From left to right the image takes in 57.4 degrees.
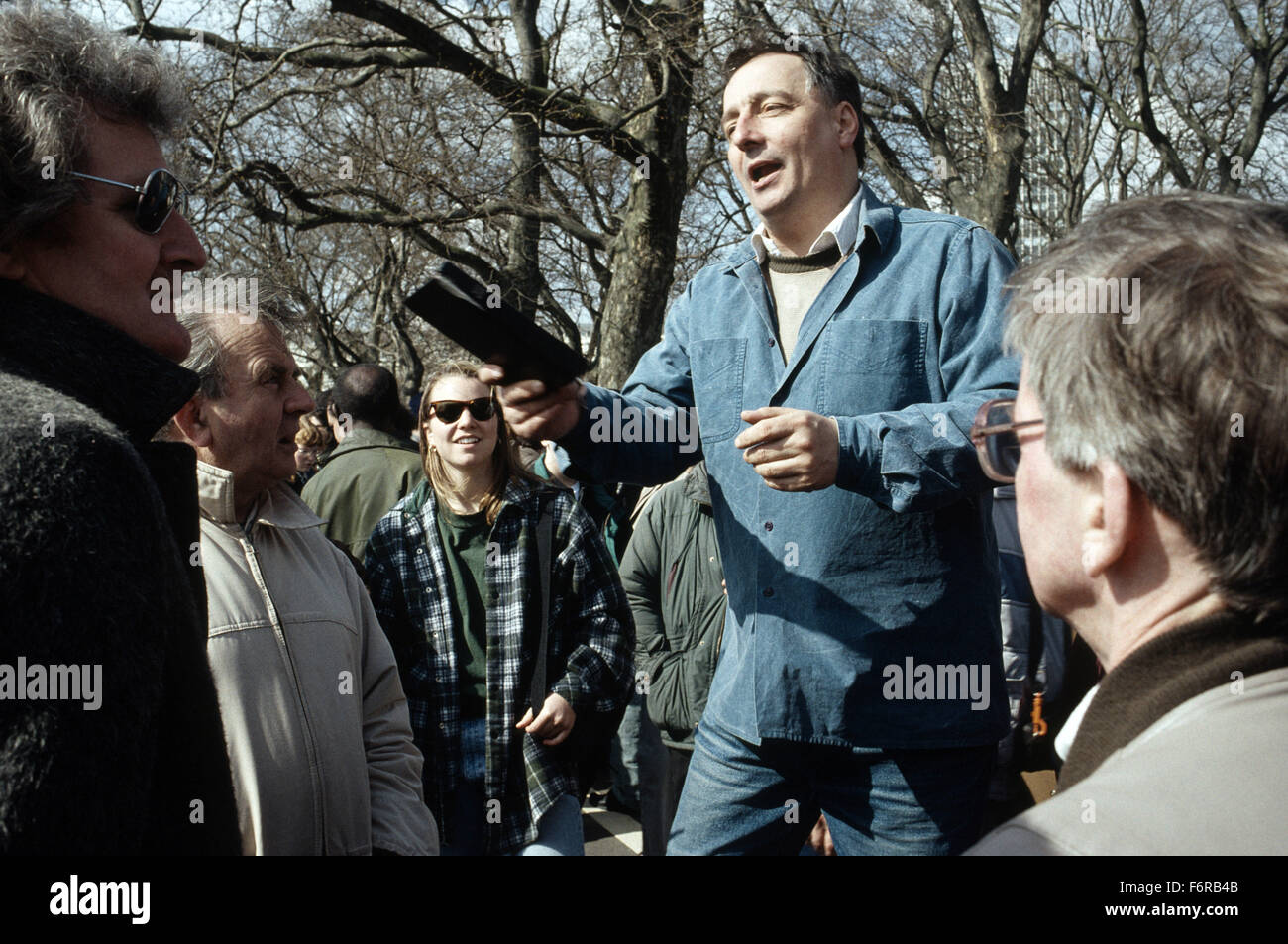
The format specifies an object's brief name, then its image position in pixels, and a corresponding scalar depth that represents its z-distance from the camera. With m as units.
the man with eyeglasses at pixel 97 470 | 1.30
